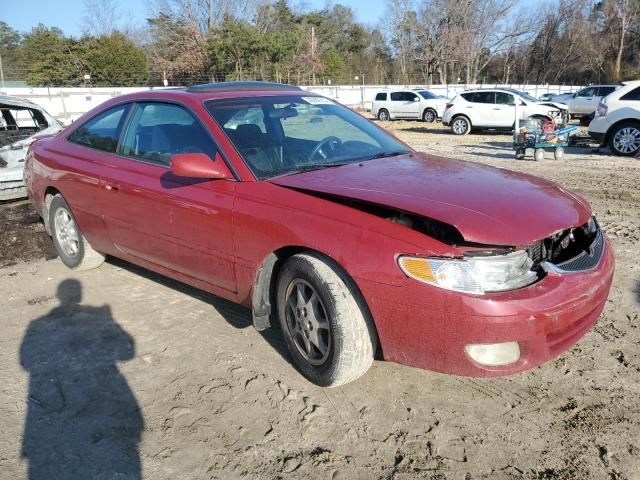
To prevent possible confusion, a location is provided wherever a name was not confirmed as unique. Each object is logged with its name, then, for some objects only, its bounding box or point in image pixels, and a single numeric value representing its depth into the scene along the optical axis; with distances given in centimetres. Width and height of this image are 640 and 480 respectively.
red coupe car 238
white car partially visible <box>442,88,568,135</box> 1794
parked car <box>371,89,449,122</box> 2422
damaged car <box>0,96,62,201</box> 746
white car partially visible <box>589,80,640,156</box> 1107
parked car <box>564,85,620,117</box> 2292
